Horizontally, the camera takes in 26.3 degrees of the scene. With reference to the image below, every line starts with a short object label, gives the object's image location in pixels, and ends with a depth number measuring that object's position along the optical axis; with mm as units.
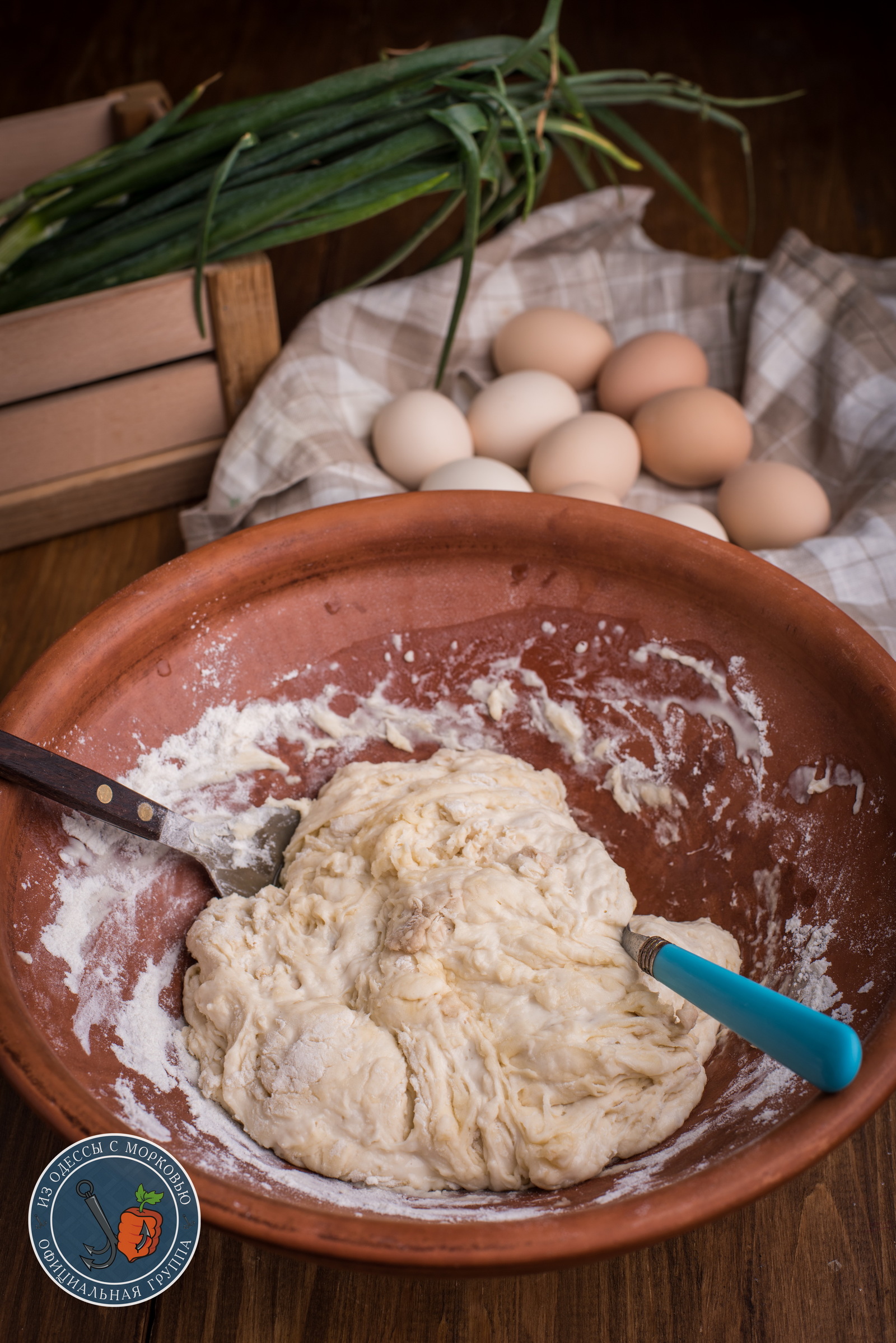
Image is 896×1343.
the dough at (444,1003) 656
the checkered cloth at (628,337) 845
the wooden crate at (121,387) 841
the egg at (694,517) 830
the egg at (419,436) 861
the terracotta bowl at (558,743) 605
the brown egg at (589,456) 846
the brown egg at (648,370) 890
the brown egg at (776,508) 844
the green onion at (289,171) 842
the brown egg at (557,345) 907
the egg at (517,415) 875
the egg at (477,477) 827
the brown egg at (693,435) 862
